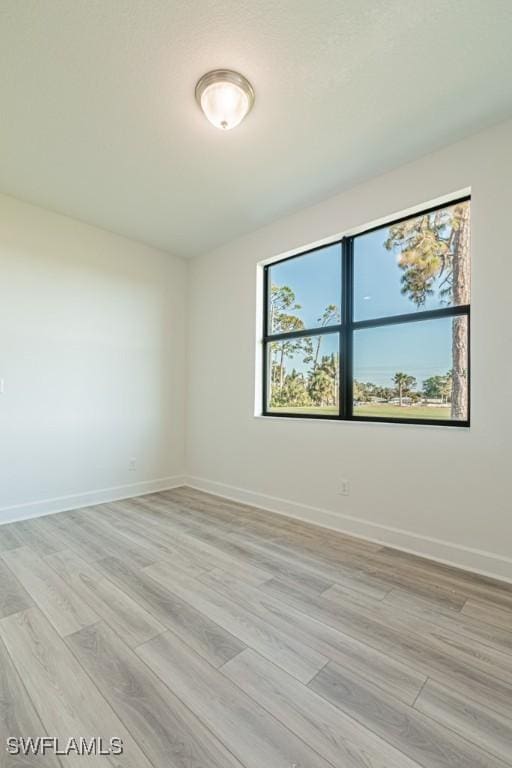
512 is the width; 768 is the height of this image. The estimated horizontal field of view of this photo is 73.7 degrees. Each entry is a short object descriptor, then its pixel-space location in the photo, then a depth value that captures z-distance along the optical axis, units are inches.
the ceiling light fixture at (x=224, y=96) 71.6
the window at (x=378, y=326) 95.0
